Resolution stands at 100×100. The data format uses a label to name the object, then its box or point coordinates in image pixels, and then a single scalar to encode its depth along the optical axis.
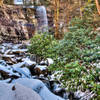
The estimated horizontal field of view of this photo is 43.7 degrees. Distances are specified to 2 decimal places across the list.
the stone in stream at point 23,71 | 4.28
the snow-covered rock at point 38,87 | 2.79
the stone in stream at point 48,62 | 5.06
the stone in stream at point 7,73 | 3.87
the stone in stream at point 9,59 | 5.55
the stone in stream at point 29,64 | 4.91
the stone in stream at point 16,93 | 2.41
